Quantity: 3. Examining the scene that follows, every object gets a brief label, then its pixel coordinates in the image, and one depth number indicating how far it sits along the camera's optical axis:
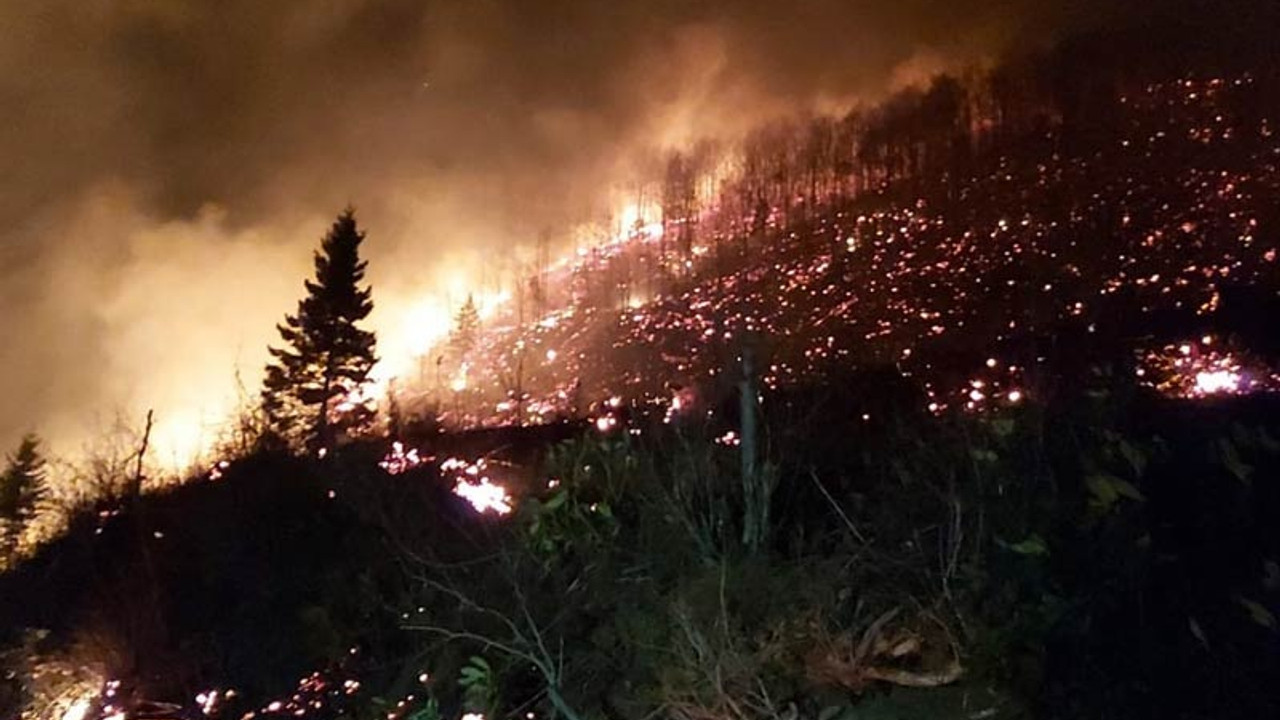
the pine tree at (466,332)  54.88
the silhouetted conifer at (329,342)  46.78
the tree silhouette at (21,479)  51.09
